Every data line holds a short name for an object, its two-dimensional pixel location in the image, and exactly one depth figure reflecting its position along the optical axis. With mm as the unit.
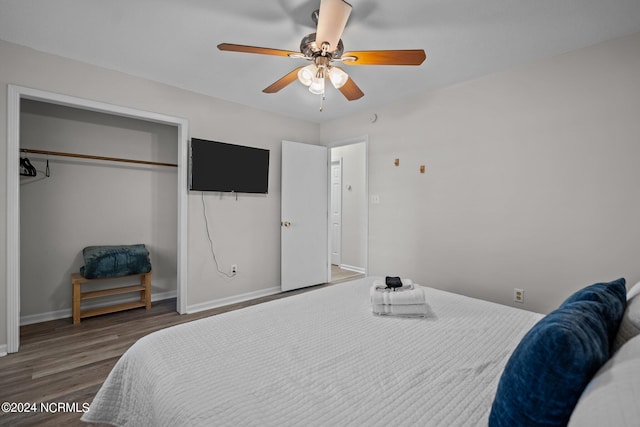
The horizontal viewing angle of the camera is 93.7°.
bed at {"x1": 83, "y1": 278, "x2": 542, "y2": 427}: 924
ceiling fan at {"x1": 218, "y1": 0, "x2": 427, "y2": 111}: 1652
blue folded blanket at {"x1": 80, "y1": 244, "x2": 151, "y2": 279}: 3000
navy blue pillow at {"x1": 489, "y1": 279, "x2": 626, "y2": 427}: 681
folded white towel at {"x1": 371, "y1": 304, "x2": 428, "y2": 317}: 1725
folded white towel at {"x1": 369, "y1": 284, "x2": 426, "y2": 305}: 1723
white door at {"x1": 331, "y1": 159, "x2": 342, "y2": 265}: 5883
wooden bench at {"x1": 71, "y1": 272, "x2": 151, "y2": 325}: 3006
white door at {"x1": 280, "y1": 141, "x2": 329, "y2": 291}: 4047
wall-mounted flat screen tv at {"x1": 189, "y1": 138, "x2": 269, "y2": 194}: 3305
